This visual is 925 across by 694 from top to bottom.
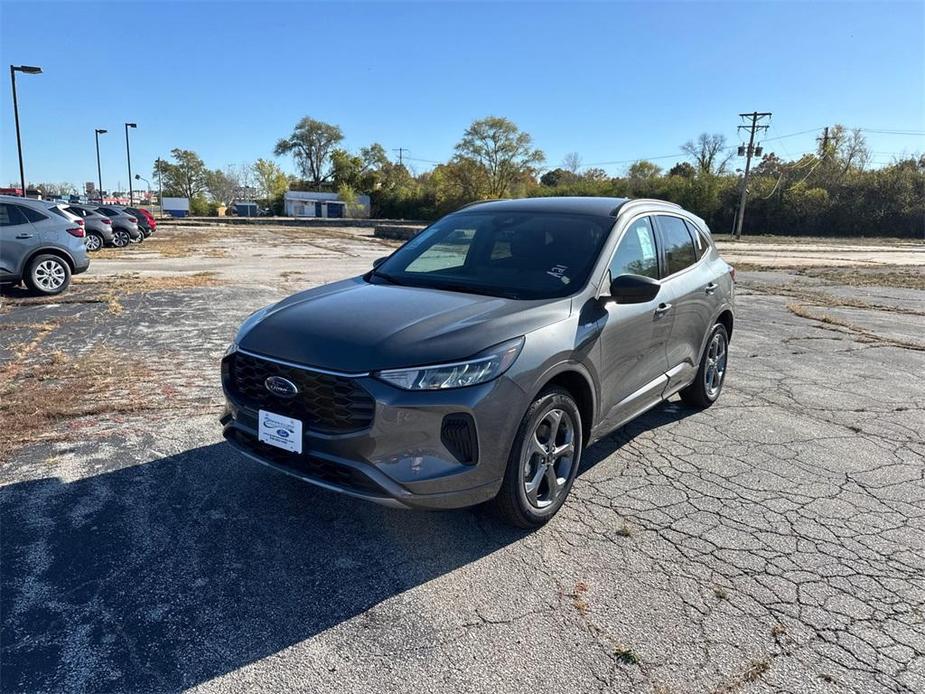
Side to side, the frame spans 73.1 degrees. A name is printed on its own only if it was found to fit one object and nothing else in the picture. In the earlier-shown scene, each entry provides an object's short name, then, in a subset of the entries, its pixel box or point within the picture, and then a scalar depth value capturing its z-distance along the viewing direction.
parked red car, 28.96
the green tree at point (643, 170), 73.75
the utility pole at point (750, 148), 47.06
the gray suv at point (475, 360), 2.91
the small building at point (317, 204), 87.38
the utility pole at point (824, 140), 66.31
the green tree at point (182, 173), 94.94
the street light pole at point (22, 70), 24.94
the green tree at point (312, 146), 97.19
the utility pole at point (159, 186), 93.81
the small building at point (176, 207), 79.50
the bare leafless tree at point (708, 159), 71.91
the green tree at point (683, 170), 75.20
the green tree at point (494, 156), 65.62
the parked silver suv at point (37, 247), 10.71
